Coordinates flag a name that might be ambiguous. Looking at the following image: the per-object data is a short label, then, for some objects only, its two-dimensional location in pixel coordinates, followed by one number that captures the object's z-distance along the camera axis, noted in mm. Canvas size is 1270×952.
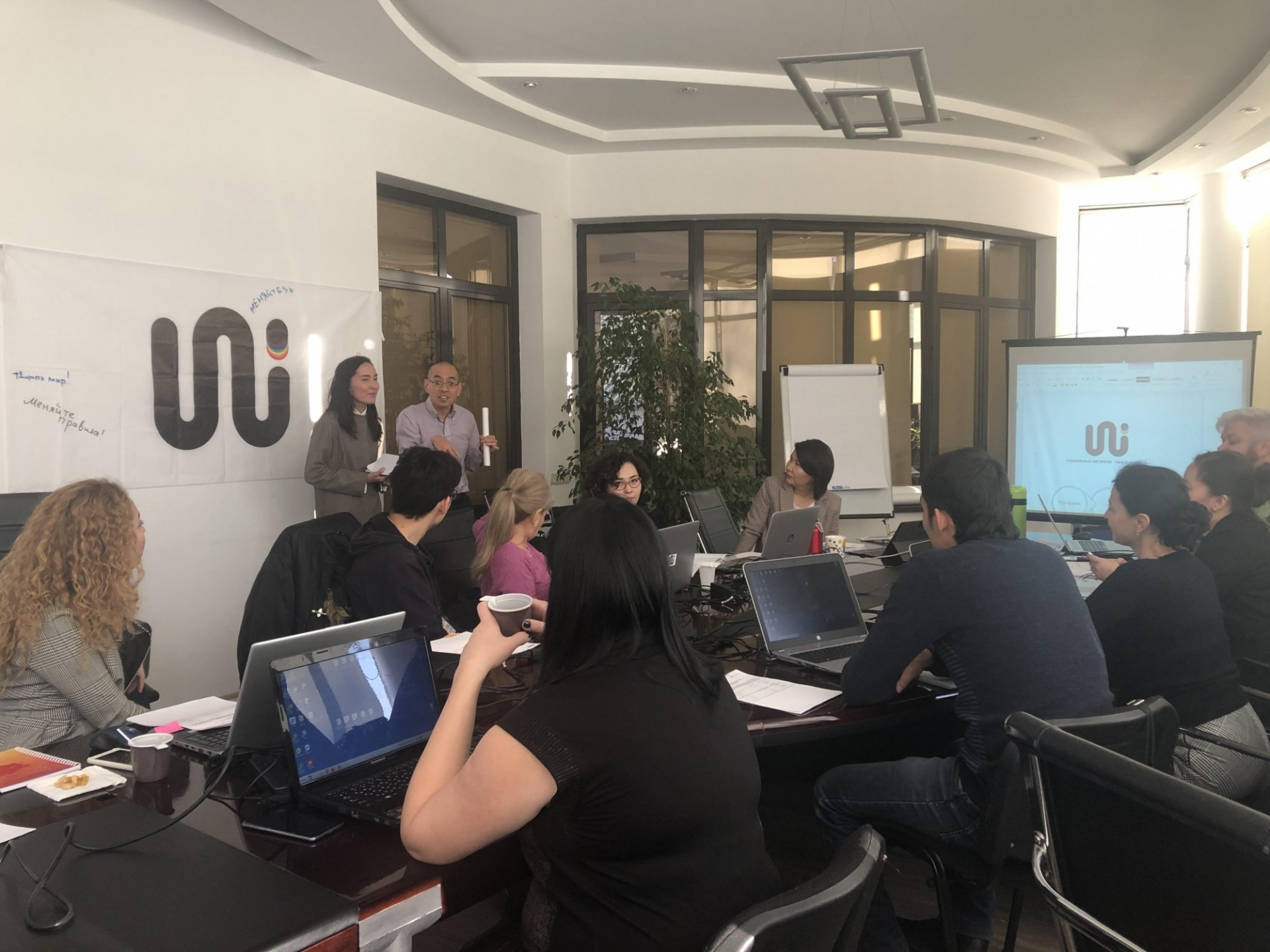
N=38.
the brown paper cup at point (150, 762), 1765
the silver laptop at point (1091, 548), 4148
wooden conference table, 1345
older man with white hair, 4219
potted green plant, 6387
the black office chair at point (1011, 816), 1655
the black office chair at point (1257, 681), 2887
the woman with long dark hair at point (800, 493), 4797
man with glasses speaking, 5535
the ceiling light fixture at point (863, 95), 3596
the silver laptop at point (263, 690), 1758
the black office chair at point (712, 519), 4785
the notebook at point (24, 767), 1748
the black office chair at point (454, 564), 3555
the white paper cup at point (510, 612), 1587
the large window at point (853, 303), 7223
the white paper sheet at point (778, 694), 2279
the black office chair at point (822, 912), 1083
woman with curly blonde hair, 2139
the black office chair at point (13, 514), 2957
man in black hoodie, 2676
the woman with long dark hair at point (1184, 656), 2412
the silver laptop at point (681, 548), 3346
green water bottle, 4621
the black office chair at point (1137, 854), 975
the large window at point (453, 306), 5789
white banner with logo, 3807
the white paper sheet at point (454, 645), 2631
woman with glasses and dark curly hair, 3854
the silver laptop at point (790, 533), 3877
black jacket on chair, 2717
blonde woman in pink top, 3275
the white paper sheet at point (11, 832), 1497
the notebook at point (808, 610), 2713
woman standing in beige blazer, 4672
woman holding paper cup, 1316
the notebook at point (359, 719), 1632
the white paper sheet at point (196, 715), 2090
